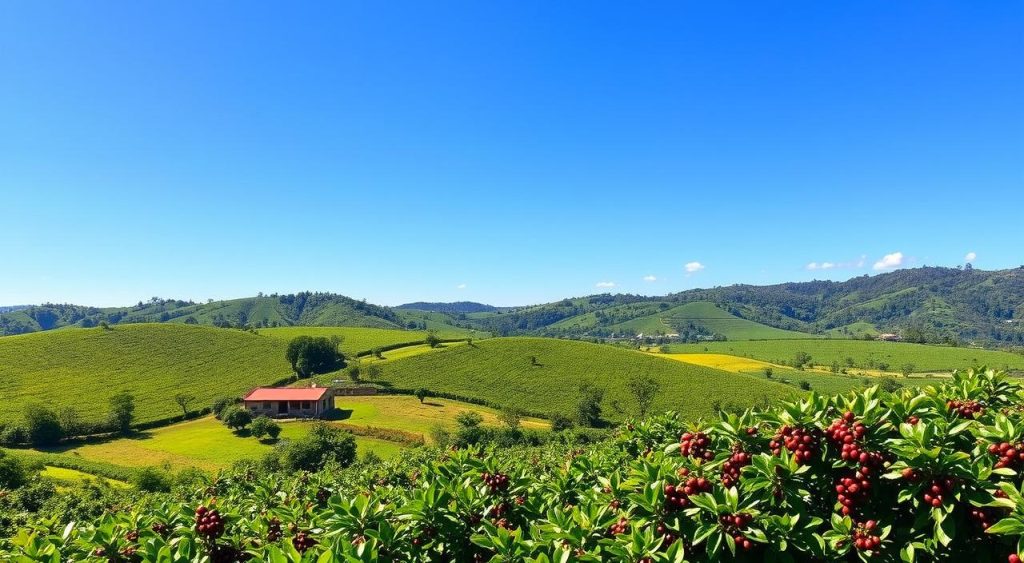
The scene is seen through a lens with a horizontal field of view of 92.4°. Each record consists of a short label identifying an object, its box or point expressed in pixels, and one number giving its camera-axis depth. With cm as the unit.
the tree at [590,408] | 9011
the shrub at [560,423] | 8375
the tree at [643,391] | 9938
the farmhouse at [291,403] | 8731
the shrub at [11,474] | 3997
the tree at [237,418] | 7812
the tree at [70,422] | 7375
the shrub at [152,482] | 4317
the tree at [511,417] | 8086
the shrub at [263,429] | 7394
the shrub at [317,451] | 5389
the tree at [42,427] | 7019
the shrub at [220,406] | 8769
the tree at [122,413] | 7738
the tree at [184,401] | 8788
